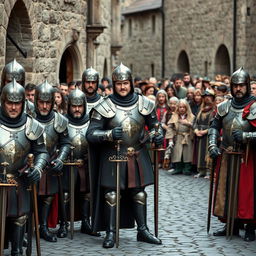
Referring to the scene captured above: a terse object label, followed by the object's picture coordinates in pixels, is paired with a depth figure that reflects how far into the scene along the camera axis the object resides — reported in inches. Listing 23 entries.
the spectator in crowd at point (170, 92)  727.1
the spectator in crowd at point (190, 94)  672.4
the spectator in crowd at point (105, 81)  742.5
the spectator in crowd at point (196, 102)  649.0
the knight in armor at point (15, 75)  376.8
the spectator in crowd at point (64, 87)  572.6
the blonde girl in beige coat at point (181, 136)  643.5
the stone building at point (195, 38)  1256.8
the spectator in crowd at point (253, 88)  511.6
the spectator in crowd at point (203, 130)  608.1
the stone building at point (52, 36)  619.1
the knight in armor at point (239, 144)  374.0
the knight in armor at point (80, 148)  391.2
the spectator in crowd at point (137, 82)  856.9
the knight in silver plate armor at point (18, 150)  317.1
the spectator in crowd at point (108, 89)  661.0
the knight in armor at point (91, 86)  416.8
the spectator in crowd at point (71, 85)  598.9
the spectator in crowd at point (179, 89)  750.5
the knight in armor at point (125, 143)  361.4
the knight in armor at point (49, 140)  369.7
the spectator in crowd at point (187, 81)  825.9
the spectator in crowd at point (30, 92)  453.4
